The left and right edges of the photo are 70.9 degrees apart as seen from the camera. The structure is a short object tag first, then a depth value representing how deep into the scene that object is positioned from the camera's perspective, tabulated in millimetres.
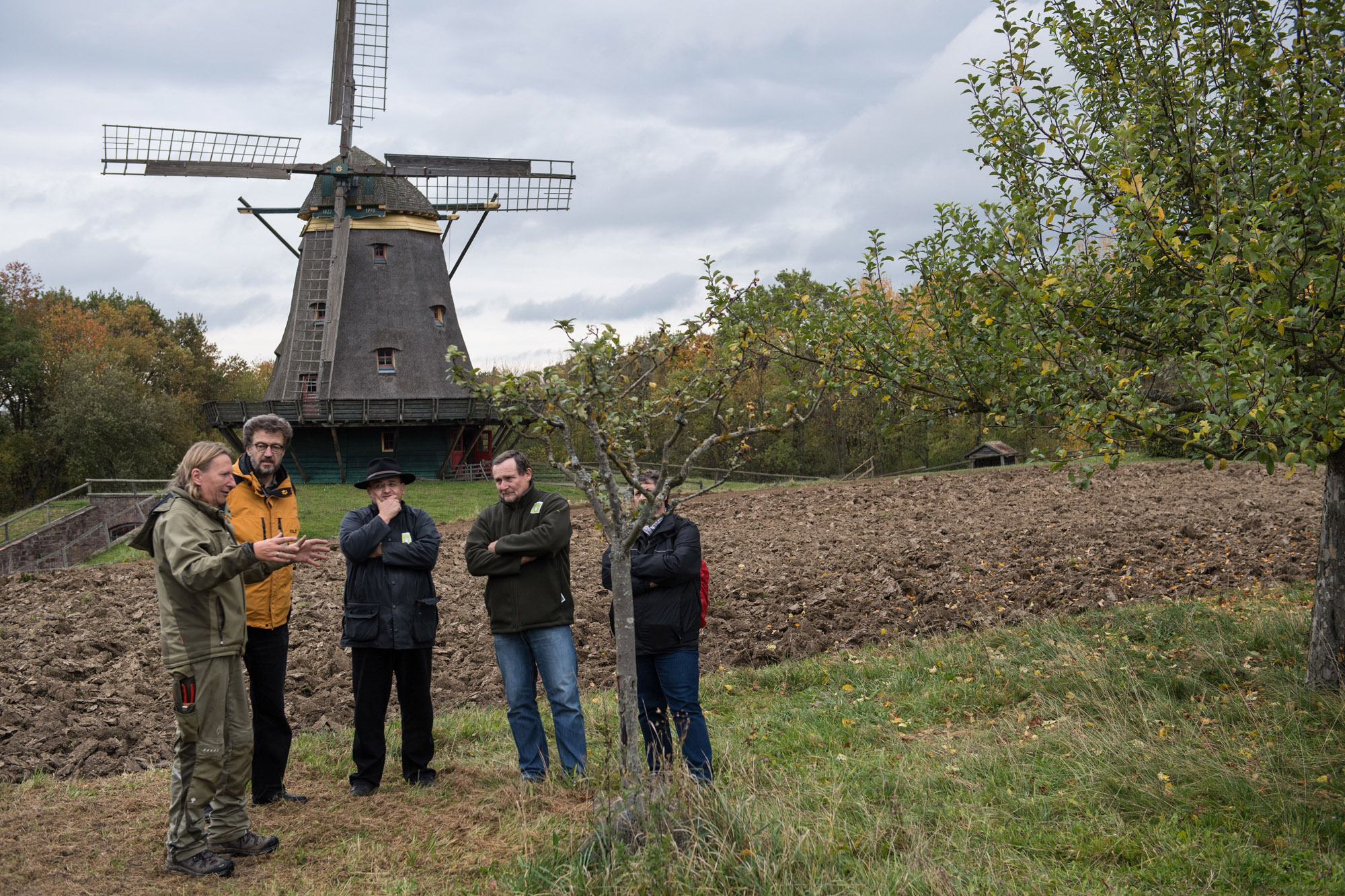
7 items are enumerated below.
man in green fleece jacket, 5492
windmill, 27797
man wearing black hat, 5508
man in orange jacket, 5355
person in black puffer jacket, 5168
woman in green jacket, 4363
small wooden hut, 33031
